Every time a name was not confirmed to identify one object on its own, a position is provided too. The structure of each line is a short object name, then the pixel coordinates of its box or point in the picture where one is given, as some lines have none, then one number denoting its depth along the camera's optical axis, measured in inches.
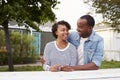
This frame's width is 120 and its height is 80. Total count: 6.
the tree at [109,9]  339.4
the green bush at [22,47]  390.3
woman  54.4
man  55.8
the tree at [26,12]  241.5
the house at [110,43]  504.2
